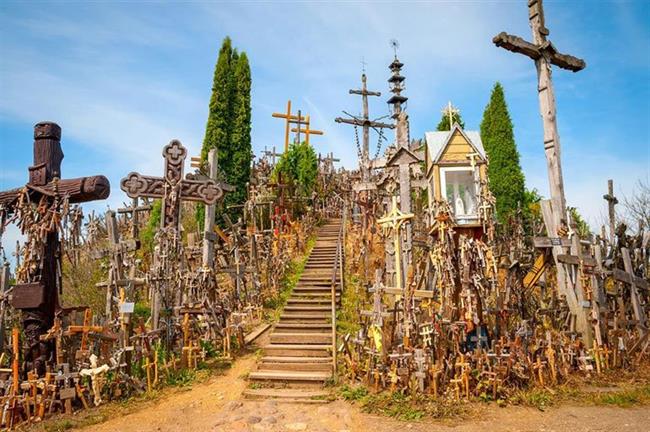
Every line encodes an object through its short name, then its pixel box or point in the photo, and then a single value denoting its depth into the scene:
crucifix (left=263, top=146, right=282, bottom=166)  29.64
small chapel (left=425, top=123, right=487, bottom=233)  9.15
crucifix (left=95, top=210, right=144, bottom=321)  10.34
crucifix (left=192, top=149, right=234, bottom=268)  11.64
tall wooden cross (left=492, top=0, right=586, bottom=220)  10.15
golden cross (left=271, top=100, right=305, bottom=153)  30.32
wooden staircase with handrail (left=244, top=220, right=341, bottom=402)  8.37
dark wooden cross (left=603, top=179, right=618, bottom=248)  12.01
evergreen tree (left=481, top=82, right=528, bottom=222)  25.75
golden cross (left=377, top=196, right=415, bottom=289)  10.44
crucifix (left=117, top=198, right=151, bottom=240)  14.17
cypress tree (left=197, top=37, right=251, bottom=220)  22.83
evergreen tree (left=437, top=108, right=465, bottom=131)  27.83
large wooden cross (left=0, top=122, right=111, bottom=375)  7.48
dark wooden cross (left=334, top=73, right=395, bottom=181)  21.03
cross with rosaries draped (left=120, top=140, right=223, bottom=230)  9.40
